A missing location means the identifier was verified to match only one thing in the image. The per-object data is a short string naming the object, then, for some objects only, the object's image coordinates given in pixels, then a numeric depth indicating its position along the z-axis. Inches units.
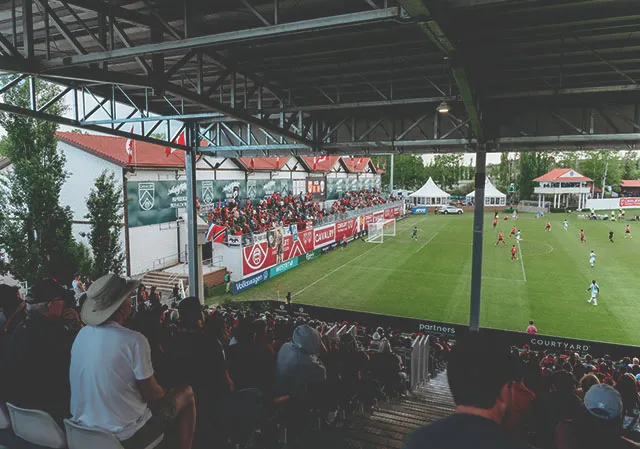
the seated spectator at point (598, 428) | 110.1
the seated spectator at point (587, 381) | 239.5
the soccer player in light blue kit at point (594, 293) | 763.4
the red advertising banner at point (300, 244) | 1128.2
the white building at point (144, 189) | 853.2
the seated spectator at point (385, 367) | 270.1
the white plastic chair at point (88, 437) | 107.7
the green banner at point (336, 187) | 1856.5
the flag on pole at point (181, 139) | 561.9
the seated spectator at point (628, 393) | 231.8
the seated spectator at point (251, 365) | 157.3
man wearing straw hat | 107.9
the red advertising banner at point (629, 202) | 2664.9
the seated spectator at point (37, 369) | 123.6
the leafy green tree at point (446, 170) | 3821.4
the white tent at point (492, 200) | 2797.7
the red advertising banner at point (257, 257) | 952.3
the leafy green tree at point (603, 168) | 3304.6
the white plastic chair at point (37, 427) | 119.3
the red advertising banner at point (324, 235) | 1272.1
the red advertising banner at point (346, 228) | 1423.5
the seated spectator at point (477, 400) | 61.5
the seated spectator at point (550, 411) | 169.5
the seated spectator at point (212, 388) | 135.0
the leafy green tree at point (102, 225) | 649.6
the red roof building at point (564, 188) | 2679.6
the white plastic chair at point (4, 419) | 135.0
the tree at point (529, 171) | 3046.3
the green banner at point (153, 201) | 868.6
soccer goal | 1526.8
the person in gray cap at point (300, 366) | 168.6
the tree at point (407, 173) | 3764.8
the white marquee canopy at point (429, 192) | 2428.6
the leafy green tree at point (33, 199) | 557.3
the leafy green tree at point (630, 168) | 3754.9
